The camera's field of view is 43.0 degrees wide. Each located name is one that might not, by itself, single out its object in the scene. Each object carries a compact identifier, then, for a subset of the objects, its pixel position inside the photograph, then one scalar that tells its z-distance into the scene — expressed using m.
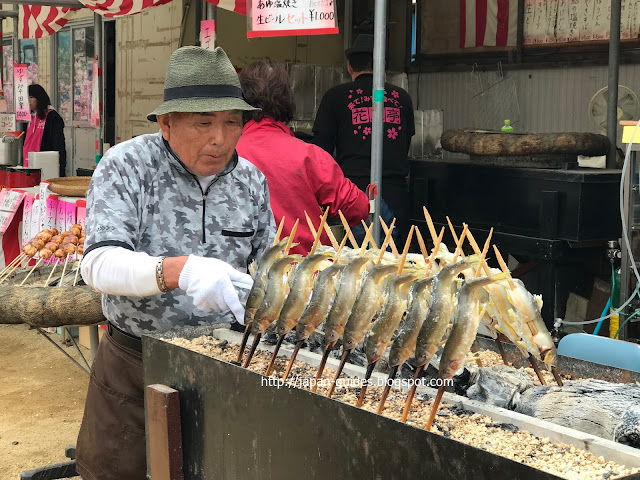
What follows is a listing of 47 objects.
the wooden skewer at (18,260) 4.82
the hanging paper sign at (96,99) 7.42
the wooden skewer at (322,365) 2.17
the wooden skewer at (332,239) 2.30
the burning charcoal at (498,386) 2.10
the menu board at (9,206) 6.51
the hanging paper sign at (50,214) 5.93
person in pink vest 10.66
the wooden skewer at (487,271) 1.98
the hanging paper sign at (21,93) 8.57
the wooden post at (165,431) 2.39
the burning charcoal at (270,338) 2.64
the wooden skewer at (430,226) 2.00
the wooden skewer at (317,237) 2.24
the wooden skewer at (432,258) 2.08
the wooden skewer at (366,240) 2.22
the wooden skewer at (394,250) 2.29
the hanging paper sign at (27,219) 6.36
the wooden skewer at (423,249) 2.10
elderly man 2.43
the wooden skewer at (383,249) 2.14
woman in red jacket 3.94
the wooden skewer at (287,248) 2.41
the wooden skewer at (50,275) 4.55
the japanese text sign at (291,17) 4.26
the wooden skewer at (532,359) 2.10
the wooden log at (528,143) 5.46
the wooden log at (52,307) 3.86
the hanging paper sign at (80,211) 5.47
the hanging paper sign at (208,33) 5.52
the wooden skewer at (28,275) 4.60
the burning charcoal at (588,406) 1.88
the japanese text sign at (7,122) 9.13
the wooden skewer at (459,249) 1.99
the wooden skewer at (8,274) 4.75
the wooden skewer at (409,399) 1.89
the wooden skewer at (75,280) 4.30
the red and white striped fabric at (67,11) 5.84
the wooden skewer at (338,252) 2.30
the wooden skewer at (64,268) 4.30
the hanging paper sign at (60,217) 5.88
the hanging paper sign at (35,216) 6.15
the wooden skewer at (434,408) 1.86
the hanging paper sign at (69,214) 5.71
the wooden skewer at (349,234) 2.26
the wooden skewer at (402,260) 2.04
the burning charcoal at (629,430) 1.80
